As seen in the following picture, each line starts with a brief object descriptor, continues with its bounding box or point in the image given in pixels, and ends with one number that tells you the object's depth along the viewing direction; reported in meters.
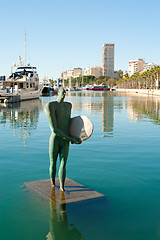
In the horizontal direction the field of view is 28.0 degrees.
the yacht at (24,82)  54.94
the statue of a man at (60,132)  5.93
